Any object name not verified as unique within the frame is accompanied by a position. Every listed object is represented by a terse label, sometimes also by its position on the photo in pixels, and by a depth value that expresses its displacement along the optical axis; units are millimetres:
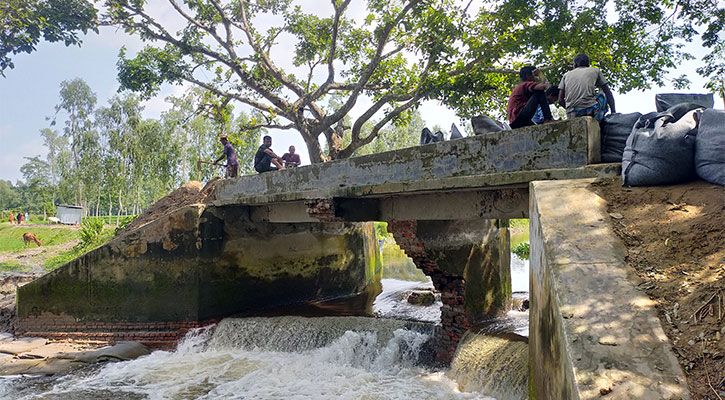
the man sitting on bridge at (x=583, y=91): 4844
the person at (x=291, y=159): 11641
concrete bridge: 4805
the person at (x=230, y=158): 10695
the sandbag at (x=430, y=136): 6332
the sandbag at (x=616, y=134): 4086
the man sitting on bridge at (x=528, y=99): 5129
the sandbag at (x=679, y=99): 3883
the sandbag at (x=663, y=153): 3193
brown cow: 24516
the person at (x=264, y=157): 9742
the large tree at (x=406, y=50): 10195
